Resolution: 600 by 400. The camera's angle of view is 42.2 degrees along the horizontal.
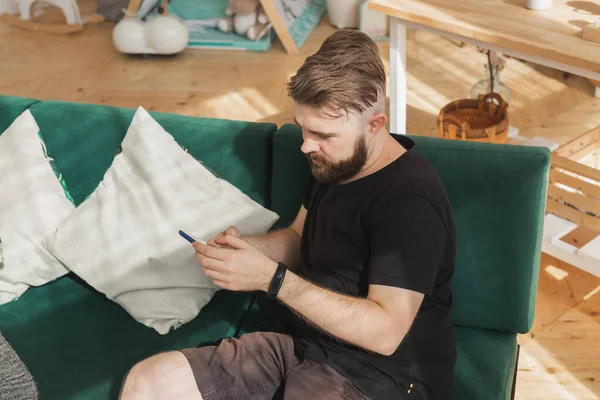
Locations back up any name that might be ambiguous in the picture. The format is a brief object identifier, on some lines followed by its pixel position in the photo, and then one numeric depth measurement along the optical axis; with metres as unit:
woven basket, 2.92
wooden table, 2.33
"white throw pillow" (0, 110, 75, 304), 2.26
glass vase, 3.24
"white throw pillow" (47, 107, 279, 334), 2.12
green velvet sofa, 1.88
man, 1.62
